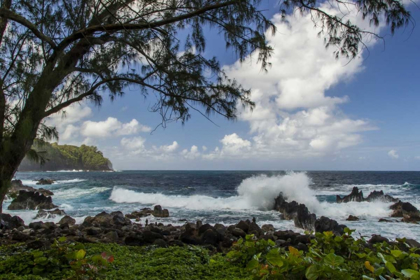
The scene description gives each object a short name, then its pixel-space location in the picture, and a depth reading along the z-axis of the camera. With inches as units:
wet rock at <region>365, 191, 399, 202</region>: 729.1
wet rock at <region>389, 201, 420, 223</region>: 486.0
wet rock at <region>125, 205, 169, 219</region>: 502.1
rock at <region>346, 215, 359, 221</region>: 486.6
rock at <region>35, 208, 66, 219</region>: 489.4
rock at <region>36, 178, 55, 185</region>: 1539.1
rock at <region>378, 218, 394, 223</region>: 471.2
